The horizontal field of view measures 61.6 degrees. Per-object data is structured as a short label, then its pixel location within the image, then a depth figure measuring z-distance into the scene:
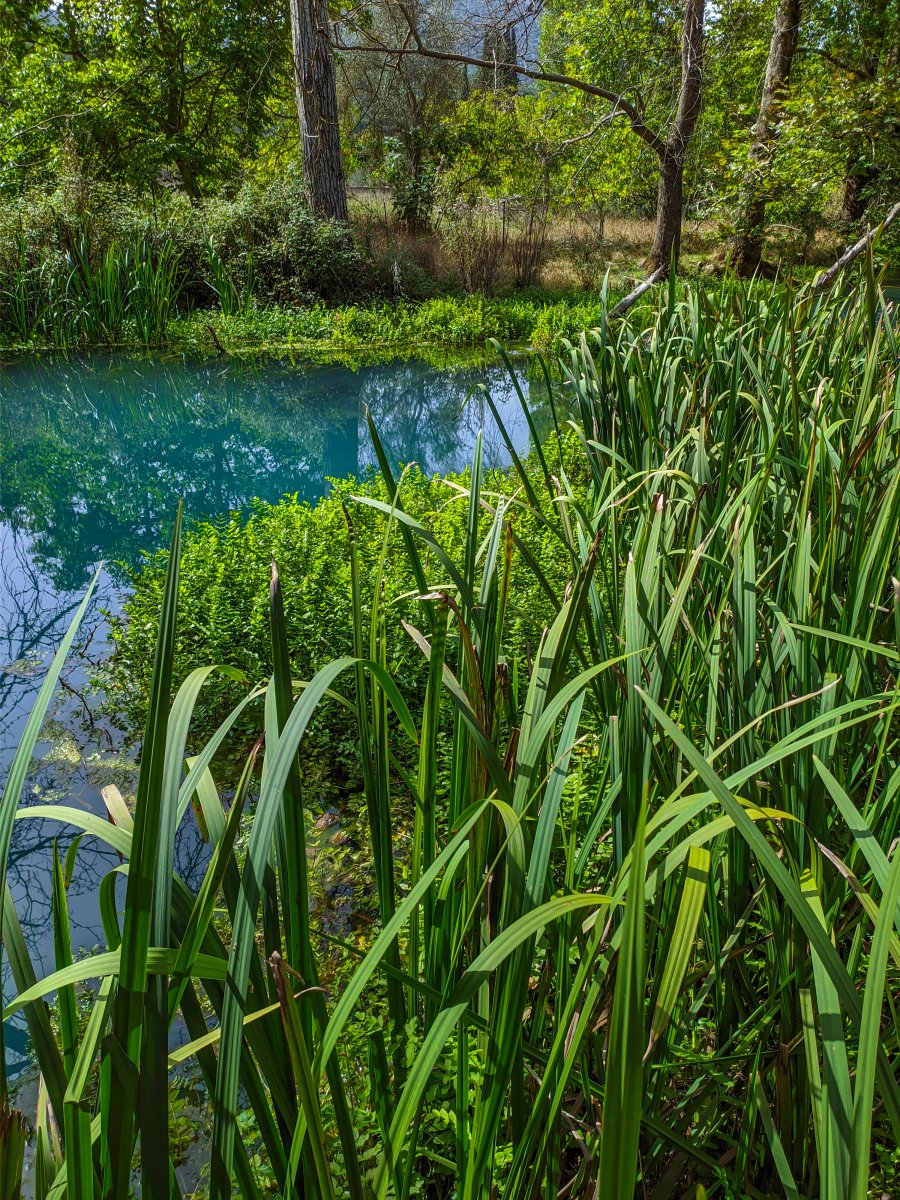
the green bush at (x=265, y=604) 2.12
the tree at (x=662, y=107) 7.74
